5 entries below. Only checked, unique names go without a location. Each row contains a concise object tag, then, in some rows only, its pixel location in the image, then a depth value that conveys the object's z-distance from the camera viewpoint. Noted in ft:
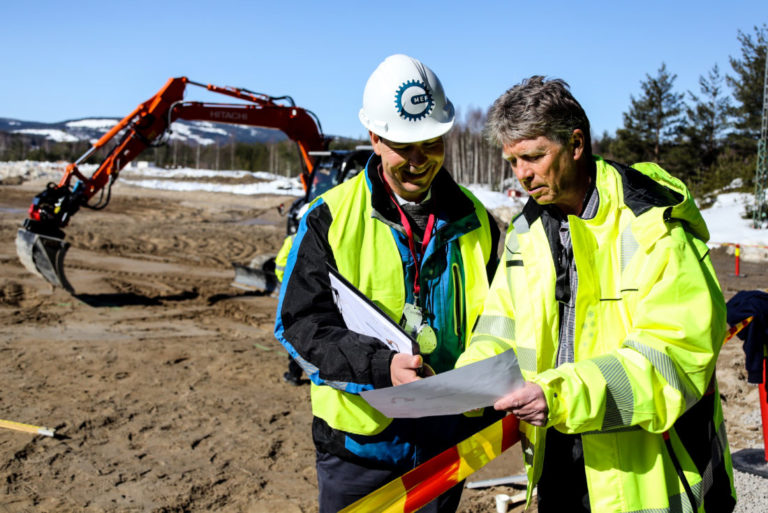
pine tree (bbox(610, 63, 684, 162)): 110.63
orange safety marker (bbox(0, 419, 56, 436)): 17.43
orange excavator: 32.65
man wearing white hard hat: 7.36
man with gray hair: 5.70
